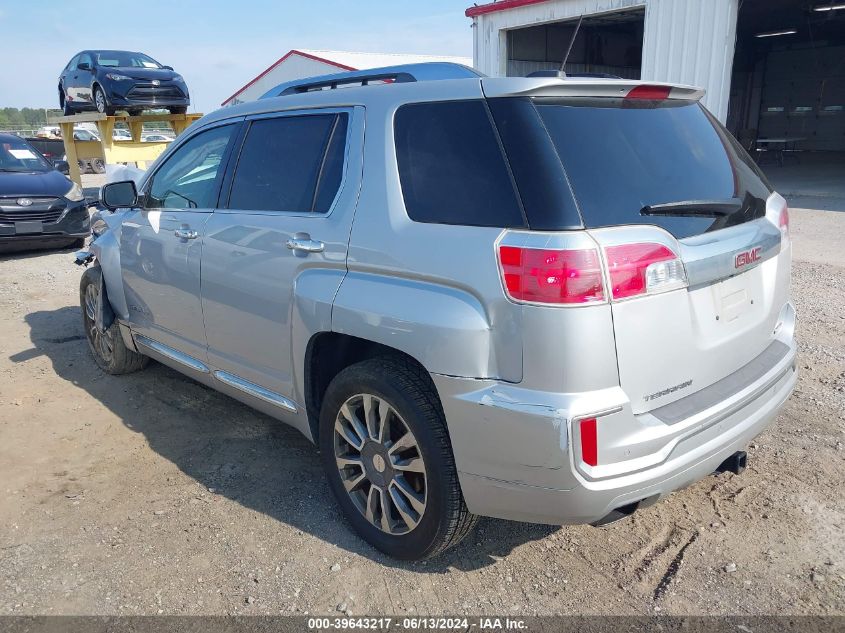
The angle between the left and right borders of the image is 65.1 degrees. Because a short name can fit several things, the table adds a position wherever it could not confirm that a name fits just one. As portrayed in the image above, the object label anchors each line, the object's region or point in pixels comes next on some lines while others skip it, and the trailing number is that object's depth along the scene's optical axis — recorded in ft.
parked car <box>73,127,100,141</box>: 81.15
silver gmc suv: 7.18
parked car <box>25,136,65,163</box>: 80.84
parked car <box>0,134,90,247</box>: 31.40
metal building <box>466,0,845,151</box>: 42.47
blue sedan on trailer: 43.65
